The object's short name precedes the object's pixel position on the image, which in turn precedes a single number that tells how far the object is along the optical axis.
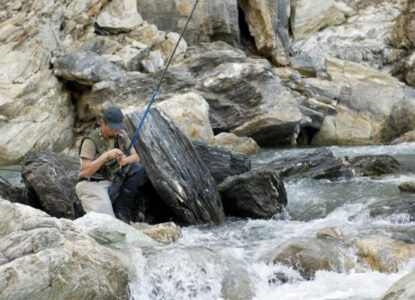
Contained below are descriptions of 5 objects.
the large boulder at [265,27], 27.88
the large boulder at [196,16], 26.88
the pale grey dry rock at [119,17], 25.05
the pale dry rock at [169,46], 24.89
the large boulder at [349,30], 29.83
